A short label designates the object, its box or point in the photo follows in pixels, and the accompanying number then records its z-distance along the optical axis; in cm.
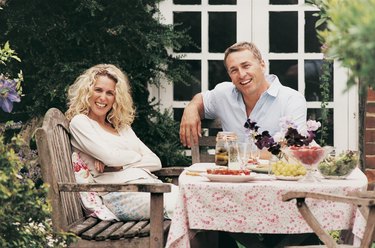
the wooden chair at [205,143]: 706
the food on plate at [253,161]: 579
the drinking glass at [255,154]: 568
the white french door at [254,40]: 860
